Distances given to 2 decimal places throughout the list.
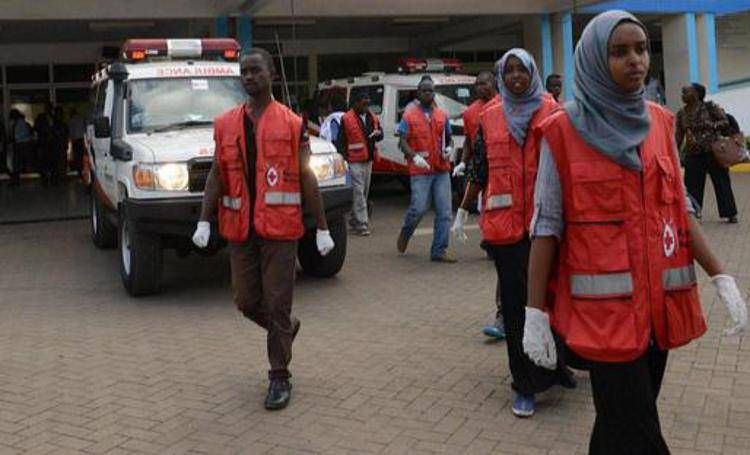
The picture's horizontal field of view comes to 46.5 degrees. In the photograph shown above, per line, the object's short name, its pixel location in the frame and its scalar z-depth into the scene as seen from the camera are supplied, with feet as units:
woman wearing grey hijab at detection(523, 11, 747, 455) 9.07
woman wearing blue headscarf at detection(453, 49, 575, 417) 14.97
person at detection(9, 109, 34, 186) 66.85
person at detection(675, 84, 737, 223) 34.35
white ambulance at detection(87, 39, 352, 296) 23.66
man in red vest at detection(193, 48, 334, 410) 15.74
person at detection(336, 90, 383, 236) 36.78
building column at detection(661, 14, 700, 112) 65.55
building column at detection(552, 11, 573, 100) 60.54
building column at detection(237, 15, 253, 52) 53.98
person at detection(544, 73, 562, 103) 35.99
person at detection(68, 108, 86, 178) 64.49
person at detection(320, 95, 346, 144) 37.73
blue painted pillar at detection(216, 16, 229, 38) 54.13
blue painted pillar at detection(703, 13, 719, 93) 65.98
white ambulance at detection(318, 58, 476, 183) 45.16
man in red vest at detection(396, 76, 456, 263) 29.27
